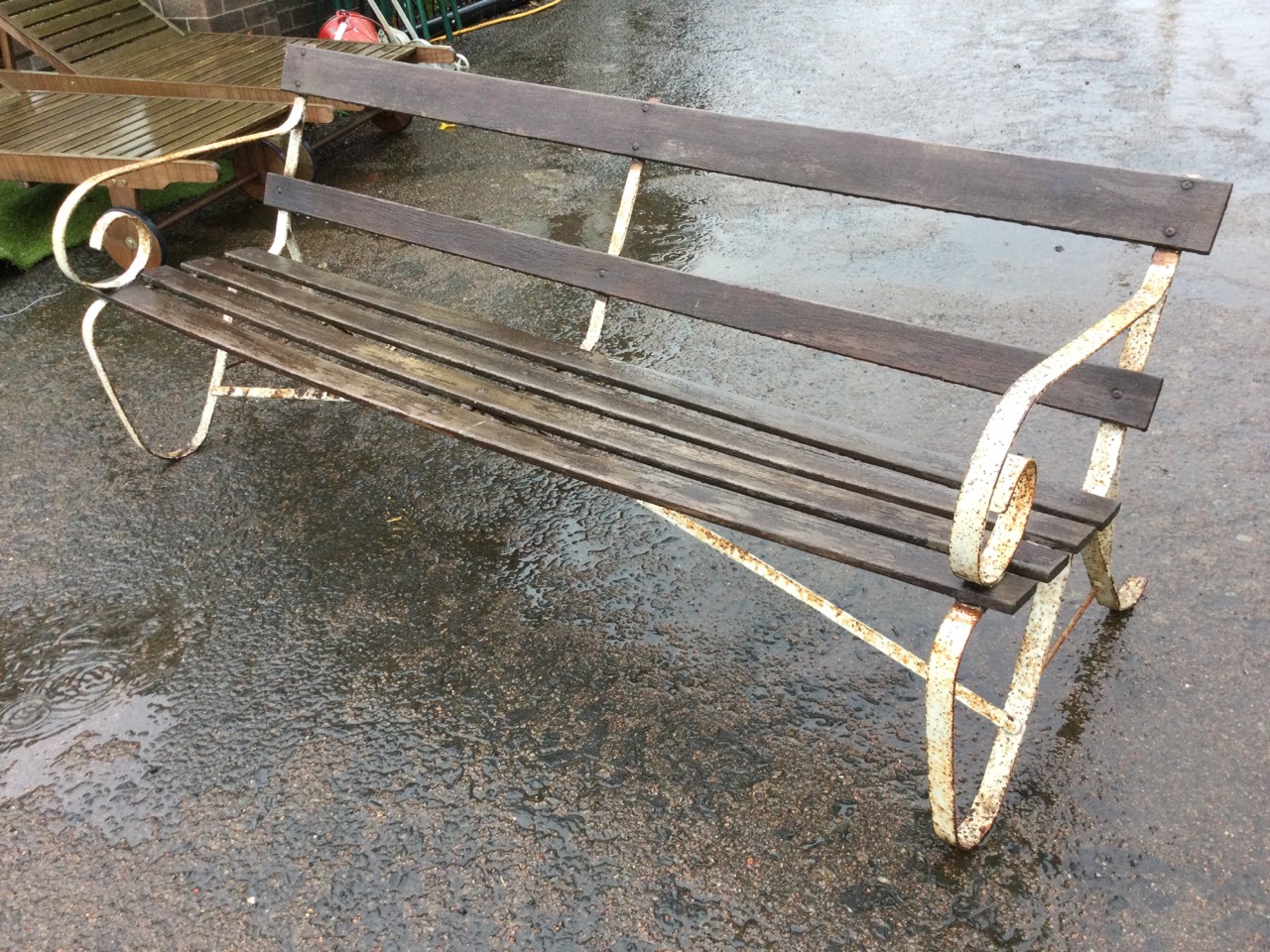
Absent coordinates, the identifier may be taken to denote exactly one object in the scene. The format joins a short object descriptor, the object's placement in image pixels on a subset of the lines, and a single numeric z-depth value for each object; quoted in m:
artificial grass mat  4.84
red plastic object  6.31
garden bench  1.94
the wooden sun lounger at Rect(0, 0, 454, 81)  5.30
